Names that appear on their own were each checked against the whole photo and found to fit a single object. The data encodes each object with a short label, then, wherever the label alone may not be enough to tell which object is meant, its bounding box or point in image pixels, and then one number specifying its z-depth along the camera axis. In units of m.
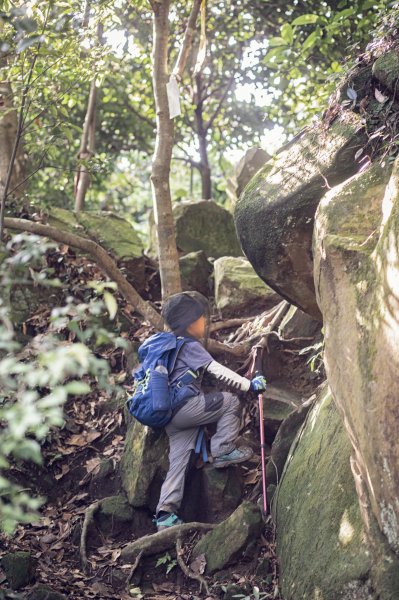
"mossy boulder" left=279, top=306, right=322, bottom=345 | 6.70
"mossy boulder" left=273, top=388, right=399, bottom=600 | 3.71
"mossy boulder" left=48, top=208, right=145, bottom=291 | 8.66
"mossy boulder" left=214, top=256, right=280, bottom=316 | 7.63
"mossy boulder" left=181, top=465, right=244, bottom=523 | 5.70
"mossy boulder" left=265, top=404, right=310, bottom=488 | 5.64
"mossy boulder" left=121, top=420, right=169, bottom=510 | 5.82
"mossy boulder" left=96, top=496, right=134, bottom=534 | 5.77
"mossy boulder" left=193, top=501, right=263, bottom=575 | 4.91
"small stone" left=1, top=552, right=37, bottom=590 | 4.75
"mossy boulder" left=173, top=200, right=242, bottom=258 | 9.54
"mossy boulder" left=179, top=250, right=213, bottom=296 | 8.54
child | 5.59
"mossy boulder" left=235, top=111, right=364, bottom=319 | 5.09
